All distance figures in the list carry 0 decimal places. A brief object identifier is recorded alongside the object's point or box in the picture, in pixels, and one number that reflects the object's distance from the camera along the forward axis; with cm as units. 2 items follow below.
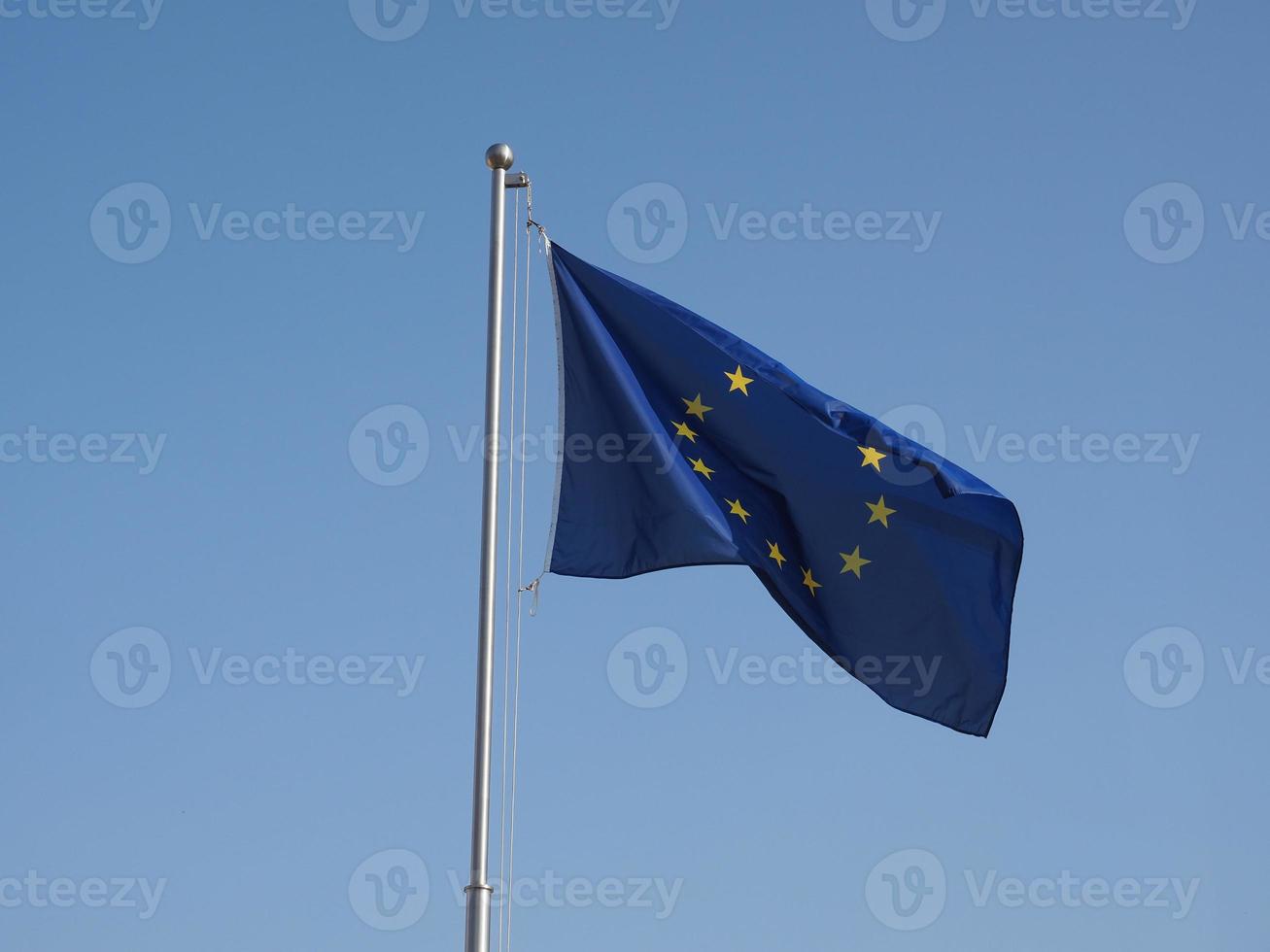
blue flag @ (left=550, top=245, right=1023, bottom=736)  1572
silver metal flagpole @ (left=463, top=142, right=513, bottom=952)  1305
